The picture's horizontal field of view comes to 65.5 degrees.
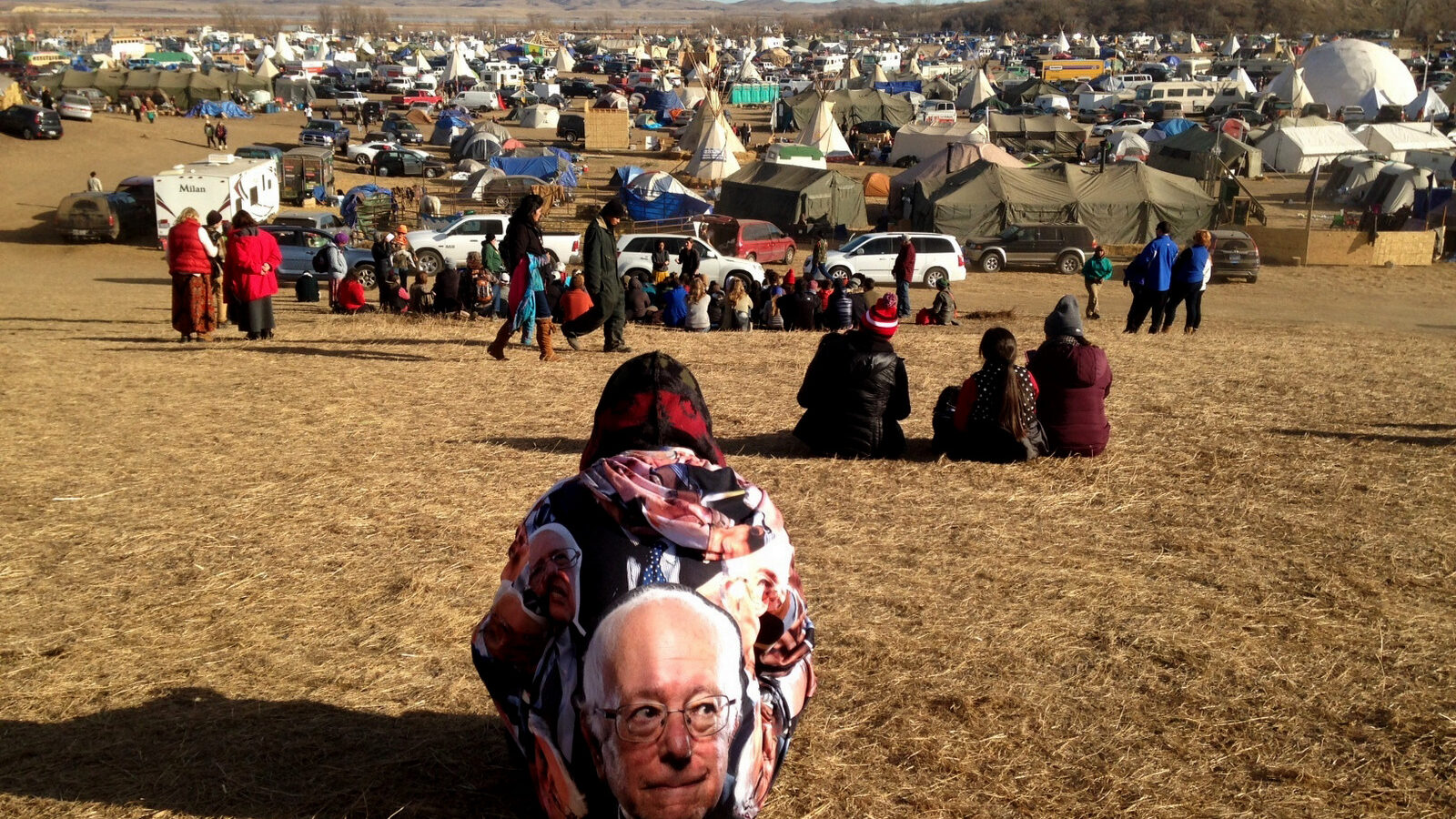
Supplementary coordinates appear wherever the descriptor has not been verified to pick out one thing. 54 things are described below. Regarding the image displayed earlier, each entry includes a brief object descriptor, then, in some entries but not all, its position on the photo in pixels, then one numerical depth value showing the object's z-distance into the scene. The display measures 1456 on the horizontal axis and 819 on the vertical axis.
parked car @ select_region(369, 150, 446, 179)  45.03
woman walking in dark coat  10.55
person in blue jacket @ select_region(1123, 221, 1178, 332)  13.59
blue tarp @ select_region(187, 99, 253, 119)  65.00
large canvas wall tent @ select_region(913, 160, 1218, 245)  30.88
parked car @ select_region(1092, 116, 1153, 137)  55.47
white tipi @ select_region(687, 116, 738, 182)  44.62
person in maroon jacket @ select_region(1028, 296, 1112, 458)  7.10
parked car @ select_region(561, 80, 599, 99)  86.56
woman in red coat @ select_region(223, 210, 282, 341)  11.24
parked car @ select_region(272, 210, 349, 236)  26.70
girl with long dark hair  6.89
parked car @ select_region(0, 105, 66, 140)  43.38
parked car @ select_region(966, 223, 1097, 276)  29.16
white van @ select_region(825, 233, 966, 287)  26.33
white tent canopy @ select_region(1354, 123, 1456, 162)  46.53
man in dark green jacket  10.59
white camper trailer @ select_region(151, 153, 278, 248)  27.17
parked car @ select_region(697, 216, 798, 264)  28.88
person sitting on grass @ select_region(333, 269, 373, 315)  15.98
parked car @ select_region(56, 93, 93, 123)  50.12
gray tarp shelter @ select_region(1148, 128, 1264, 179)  42.72
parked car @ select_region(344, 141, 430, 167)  46.16
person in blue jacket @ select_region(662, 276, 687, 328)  15.50
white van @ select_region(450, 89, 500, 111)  76.06
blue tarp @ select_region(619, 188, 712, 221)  34.59
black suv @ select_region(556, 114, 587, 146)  57.72
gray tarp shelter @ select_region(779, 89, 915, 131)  61.47
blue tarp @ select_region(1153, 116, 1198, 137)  54.16
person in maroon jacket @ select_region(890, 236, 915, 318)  19.20
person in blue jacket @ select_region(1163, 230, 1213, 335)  13.62
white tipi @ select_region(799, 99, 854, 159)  51.12
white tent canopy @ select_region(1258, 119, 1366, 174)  46.41
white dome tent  68.38
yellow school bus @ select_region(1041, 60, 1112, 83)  93.69
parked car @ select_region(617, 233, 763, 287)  24.16
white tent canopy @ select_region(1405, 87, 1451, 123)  62.69
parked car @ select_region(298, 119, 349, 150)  52.19
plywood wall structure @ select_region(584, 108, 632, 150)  56.44
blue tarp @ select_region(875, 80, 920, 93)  85.69
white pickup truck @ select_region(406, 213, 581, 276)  25.55
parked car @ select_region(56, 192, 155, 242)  29.45
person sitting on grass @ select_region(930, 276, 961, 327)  17.44
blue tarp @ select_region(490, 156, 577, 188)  40.50
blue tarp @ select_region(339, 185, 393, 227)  32.36
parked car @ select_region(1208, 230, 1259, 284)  27.08
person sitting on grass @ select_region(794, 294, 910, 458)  7.20
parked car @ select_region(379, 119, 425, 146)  56.19
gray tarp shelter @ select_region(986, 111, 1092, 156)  49.66
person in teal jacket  18.39
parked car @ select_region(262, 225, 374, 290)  24.92
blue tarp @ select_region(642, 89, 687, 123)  71.62
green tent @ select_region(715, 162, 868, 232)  34.12
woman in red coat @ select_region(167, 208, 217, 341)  11.27
